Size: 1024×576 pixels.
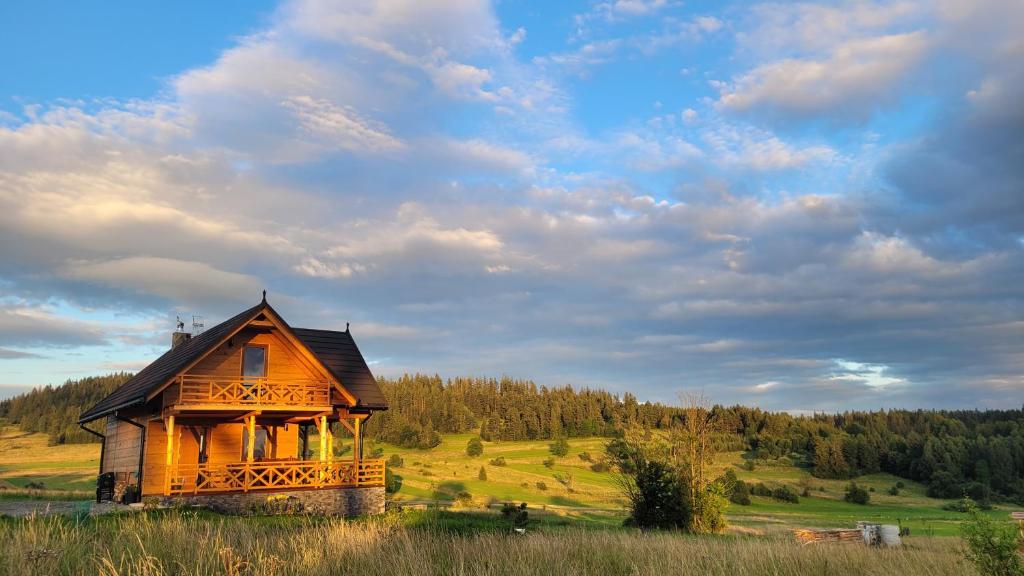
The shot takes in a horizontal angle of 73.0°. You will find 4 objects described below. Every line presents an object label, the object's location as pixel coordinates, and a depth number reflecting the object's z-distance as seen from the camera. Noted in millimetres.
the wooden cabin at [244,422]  22469
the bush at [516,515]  19297
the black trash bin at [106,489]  26359
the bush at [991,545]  7066
